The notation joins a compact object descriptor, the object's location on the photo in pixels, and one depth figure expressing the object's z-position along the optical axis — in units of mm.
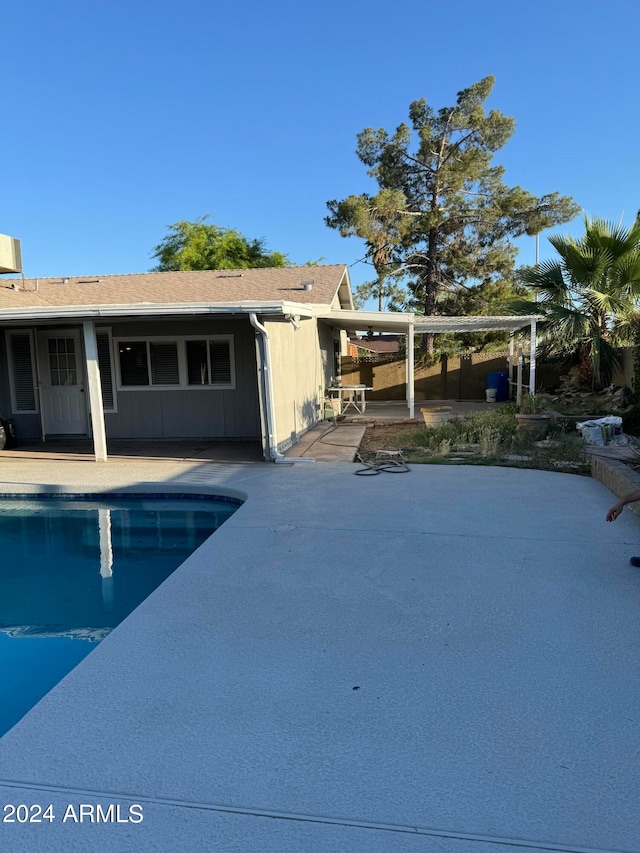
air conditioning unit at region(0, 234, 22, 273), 12282
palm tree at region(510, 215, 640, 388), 12570
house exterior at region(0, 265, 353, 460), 11523
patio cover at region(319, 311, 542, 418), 12789
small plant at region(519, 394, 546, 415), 12094
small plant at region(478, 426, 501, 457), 9398
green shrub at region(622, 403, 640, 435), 10461
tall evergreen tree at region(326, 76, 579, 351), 21203
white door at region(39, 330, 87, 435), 12094
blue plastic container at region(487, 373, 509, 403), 18297
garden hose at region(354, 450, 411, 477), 8250
